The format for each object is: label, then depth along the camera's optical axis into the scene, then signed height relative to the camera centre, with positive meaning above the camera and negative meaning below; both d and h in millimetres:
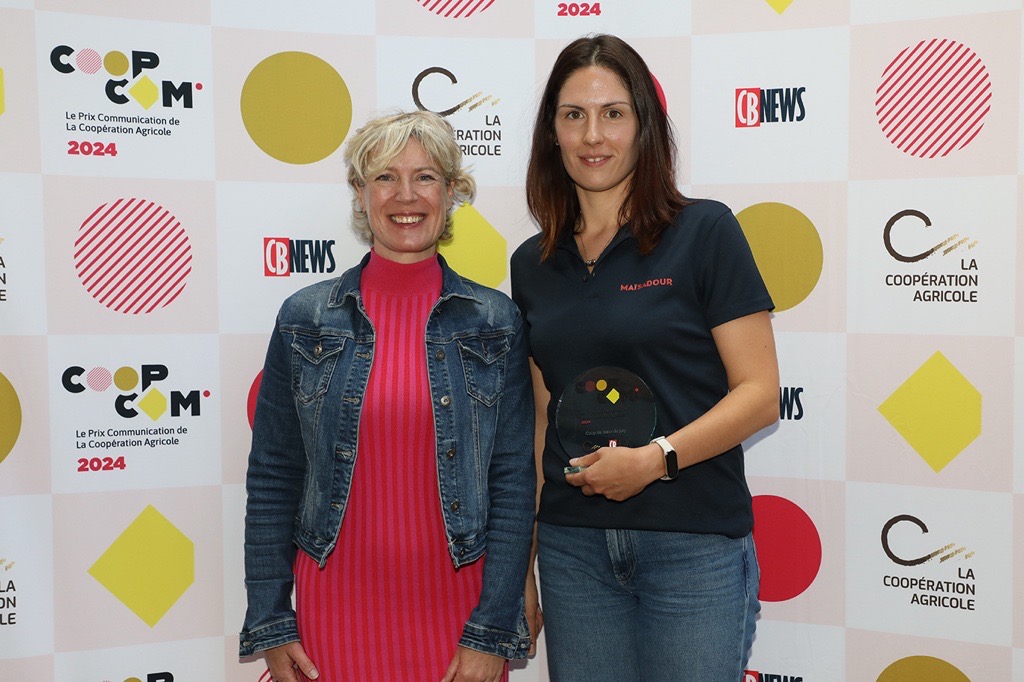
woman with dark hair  1714 -159
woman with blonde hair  1801 -318
